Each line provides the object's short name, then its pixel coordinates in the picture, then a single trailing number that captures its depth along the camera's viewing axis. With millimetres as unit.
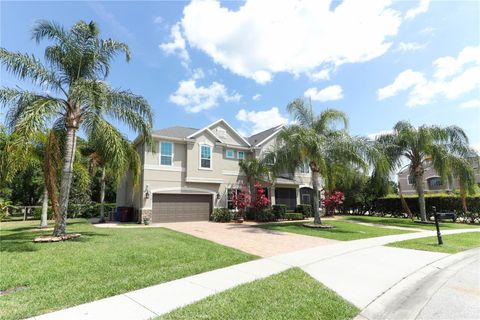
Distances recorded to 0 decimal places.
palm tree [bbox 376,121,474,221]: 19812
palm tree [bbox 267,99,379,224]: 15750
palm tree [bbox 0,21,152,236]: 10750
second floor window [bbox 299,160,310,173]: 18172
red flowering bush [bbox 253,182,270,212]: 21262
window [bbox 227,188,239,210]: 22606
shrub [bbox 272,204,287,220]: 22688
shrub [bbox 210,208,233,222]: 20859
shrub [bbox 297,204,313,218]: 24953
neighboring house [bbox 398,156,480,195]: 44203
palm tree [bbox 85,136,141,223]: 11477
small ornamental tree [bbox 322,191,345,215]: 24166
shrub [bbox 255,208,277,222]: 21672
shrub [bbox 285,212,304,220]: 23258
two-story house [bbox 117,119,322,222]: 19609
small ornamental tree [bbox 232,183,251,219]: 21141
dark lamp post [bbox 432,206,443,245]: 11046
